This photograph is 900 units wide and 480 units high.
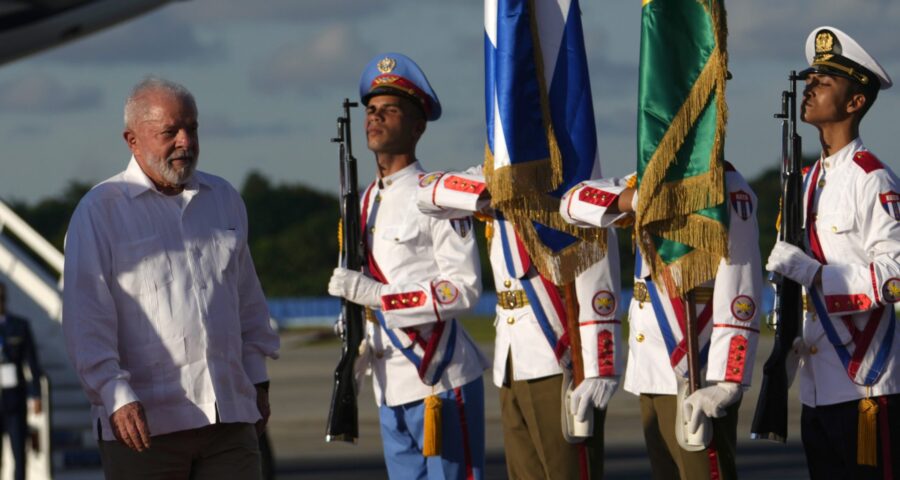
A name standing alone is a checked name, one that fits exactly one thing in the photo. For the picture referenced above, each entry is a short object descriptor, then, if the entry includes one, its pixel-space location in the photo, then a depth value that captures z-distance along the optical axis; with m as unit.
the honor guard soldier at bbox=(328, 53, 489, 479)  13.96
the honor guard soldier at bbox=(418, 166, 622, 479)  12.52
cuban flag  12.53
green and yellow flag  11.66
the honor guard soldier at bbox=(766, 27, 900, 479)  12.41
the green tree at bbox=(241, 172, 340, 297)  133.12
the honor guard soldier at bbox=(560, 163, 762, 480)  11.60
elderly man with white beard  10.49
